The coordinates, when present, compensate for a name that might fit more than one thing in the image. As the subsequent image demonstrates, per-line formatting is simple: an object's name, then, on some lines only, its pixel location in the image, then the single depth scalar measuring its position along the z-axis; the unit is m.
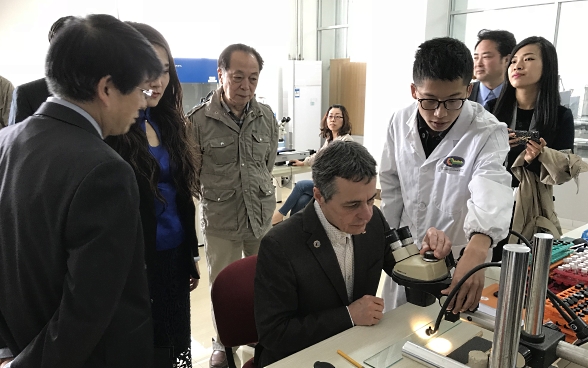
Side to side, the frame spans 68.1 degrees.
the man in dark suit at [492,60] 2.34
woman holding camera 1.85
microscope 0.97
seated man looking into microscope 1.22
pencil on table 1.04
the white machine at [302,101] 6.38
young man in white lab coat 1.14
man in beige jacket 2.14
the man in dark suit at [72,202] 0.86
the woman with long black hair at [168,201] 1.46
